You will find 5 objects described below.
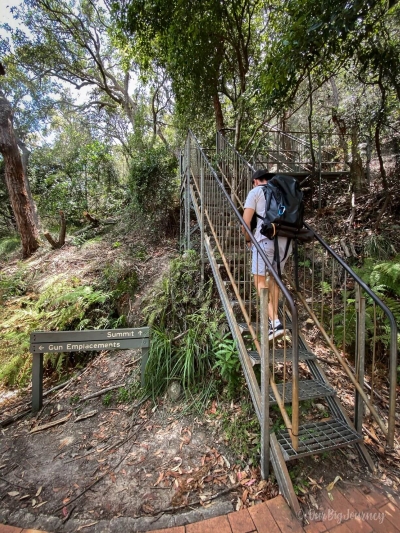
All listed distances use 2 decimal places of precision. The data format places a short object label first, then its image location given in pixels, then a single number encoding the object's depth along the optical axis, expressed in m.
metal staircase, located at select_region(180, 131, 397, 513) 1.69
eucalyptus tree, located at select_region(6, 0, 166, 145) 8.71
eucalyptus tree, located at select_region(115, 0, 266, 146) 4.59
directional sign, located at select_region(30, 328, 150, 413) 2.79
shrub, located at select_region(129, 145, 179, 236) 6.30
